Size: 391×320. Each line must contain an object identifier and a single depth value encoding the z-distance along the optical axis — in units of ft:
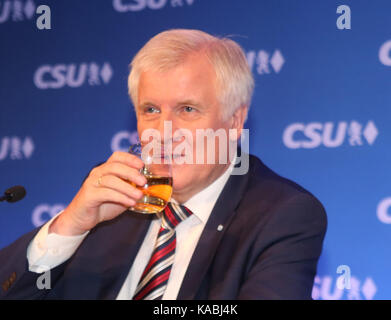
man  7.53
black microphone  7.59
